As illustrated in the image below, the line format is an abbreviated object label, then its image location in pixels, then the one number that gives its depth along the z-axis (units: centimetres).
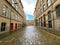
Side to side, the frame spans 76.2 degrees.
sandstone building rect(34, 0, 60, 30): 599
